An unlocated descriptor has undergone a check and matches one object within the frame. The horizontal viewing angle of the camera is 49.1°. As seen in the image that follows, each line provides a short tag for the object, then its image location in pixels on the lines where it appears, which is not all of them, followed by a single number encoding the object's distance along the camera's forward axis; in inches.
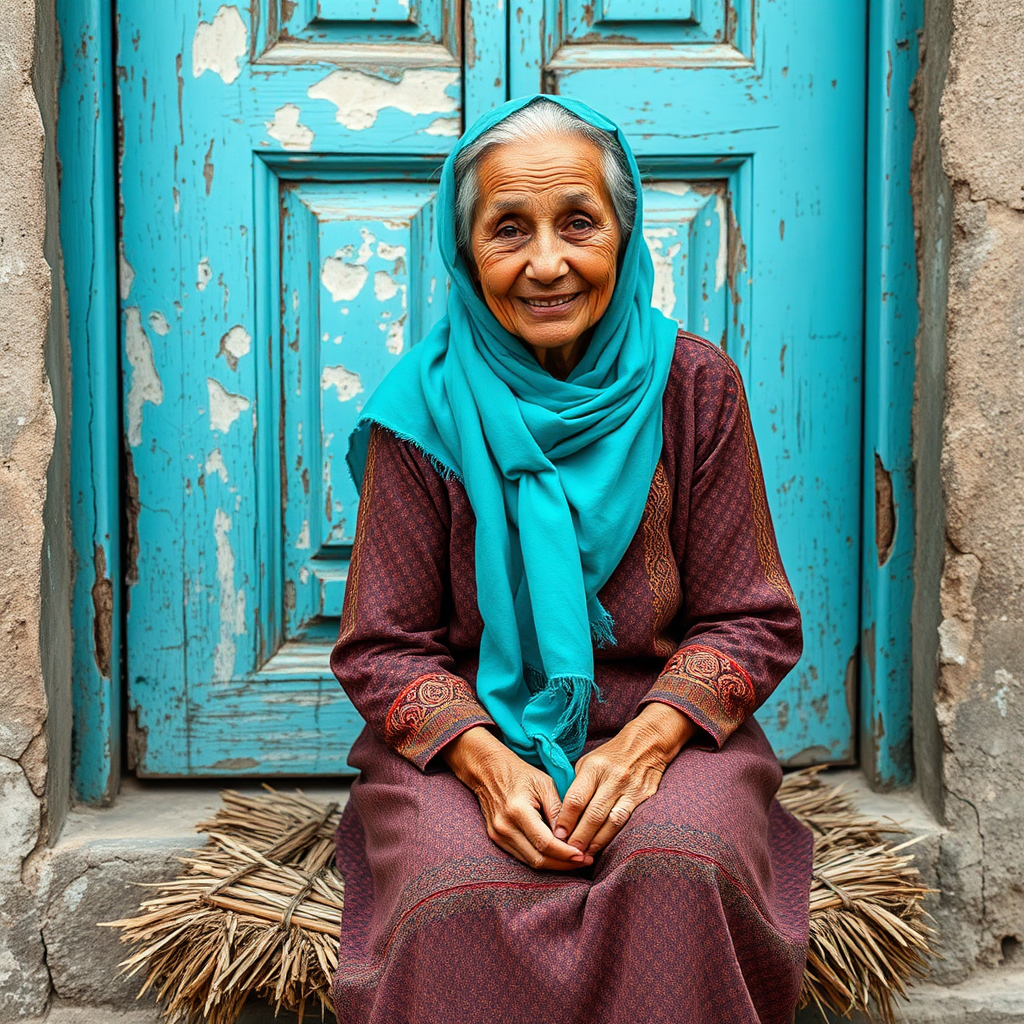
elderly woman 65.0
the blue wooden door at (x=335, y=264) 94.7
